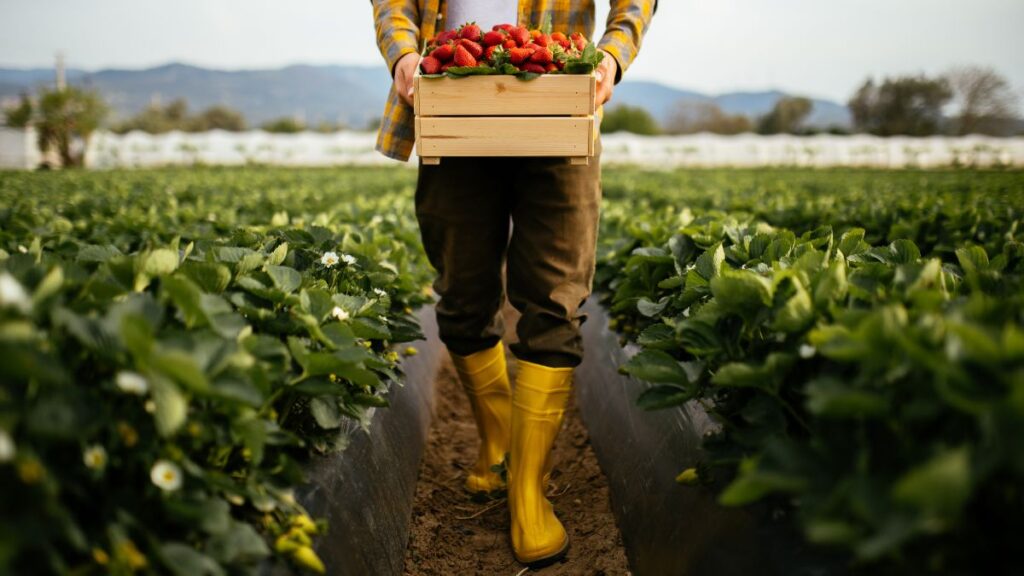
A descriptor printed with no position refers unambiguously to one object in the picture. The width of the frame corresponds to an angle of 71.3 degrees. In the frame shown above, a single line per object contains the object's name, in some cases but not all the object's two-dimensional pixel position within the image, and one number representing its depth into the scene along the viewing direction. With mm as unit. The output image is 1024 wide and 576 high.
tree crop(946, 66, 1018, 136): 67188
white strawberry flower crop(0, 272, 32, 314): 1023
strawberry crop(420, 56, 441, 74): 2107
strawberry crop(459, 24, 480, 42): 2111
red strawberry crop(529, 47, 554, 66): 2069
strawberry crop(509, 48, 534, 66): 2049
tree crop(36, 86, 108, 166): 37656
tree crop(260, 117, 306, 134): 70562
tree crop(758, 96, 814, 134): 75625
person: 2324
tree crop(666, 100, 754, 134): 76938
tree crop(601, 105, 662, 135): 65250
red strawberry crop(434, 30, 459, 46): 2175
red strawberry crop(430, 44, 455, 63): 2078
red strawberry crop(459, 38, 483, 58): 2059
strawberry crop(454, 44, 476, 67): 2031
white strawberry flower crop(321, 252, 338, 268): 2422
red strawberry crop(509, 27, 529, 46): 2109
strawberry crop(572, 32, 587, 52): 2196
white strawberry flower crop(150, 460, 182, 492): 1176
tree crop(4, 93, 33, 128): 37969
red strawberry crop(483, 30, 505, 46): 2102
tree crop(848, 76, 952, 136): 67750
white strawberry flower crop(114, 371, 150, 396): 1134
